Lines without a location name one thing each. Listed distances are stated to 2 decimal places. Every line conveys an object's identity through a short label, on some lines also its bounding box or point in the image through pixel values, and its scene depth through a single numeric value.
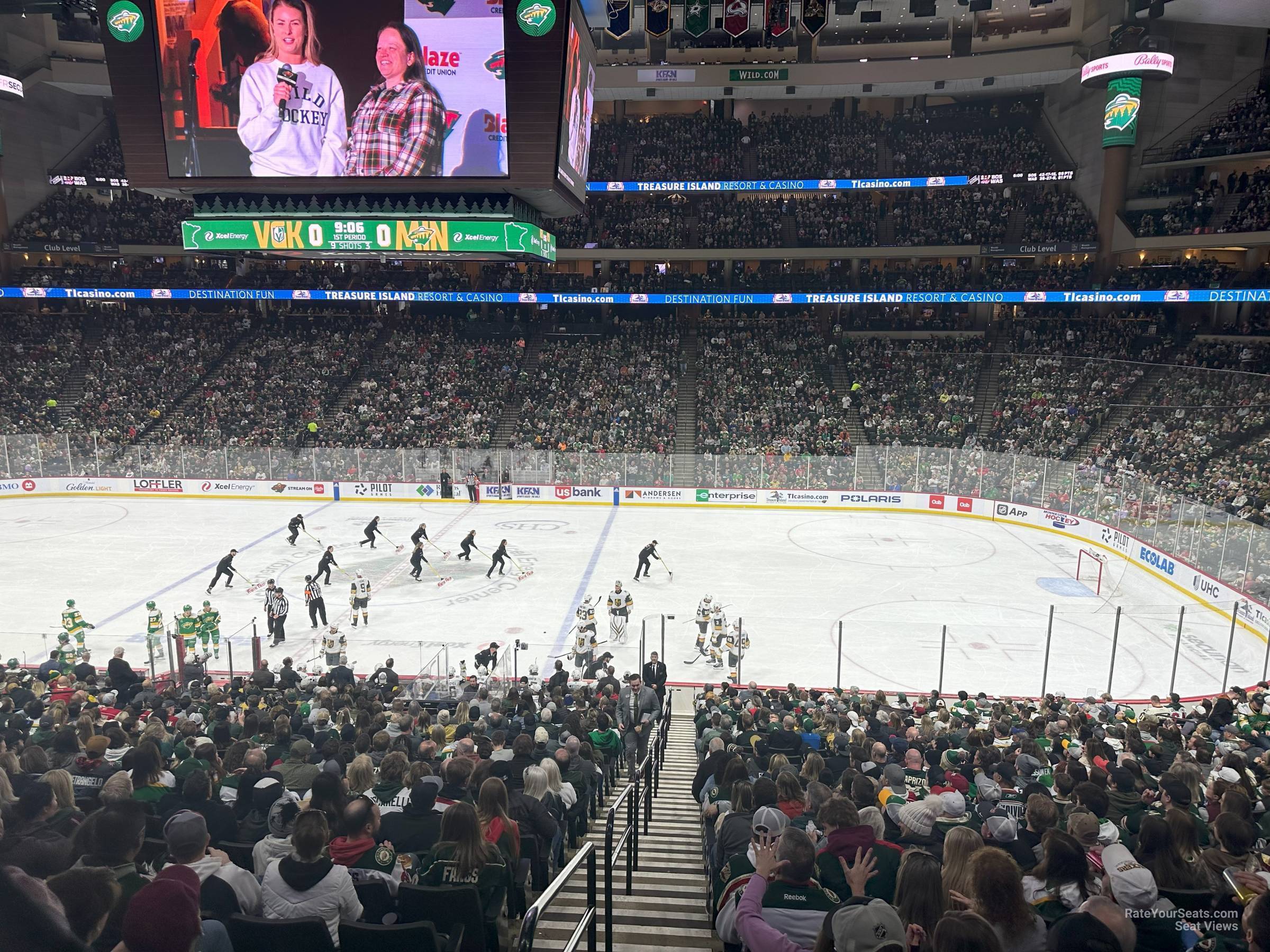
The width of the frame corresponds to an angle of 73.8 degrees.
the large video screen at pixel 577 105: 14.62
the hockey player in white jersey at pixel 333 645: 15.24
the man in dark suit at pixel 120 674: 11.73
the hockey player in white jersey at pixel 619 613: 17.77
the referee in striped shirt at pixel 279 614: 16.98
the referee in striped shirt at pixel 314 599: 17.88
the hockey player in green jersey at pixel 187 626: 15.35
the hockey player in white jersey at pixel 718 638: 16.61
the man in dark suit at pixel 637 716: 10.48
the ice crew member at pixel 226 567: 19.88
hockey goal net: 21.34
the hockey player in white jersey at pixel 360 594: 18.33
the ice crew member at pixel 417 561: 21.92
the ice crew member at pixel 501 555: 21.70
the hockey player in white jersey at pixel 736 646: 15.54
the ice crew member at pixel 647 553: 21.53
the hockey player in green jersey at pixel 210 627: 16.11
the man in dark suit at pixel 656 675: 13.58
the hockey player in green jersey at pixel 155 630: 15.45
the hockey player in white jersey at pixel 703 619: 17.36
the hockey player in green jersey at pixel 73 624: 15.38
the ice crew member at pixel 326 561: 19.67
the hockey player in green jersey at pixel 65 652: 13.82
